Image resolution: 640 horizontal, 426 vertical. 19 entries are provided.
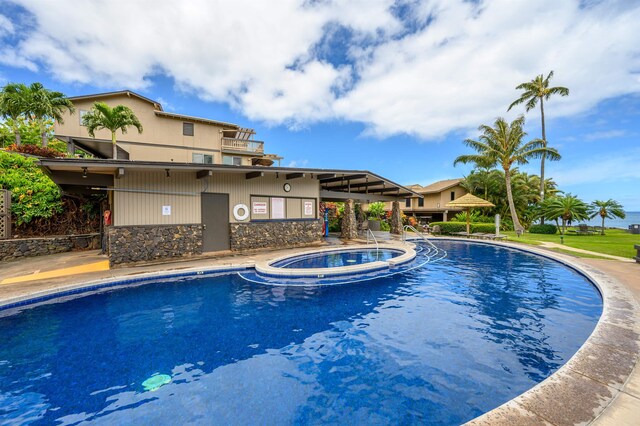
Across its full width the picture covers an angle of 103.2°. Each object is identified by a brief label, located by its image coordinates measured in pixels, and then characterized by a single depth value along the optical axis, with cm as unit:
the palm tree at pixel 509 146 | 2066
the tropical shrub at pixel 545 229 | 2048
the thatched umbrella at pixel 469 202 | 1753
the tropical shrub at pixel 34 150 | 1442
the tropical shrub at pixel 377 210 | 2389
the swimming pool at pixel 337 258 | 970
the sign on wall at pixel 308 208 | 1409
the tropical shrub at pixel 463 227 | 2003
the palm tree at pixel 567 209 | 1833
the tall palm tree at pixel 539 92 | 2550
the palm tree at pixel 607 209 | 1912
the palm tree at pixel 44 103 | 1659
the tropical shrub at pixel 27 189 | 1105
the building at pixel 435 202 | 2909
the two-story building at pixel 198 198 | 914
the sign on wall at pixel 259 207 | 1230
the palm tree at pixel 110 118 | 1531
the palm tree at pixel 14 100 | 1644
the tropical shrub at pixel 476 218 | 2344
